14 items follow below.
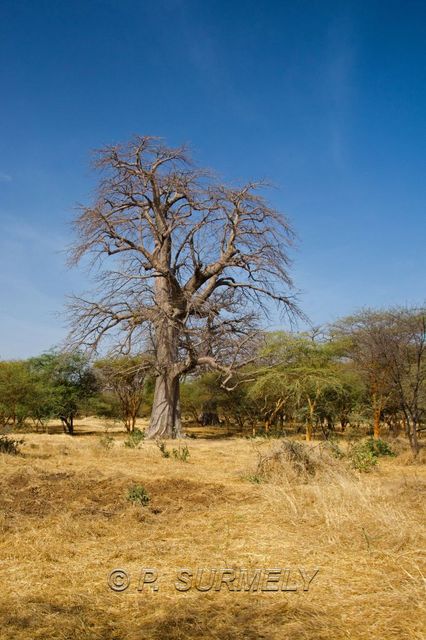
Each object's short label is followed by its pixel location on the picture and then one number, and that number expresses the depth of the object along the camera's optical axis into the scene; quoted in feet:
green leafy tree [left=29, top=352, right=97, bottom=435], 93.30
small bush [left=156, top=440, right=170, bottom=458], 42.72
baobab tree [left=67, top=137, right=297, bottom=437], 65.98
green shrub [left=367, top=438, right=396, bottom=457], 44.98
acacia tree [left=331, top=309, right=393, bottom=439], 55.16
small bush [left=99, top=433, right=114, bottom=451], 46.71
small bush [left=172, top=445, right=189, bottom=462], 41.32
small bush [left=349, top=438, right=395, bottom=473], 35.14
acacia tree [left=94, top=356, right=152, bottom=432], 80.74
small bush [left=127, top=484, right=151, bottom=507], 21.79
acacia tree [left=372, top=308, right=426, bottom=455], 44.57
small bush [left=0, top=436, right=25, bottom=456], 37.76
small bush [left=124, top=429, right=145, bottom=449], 51.03
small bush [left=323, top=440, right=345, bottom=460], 36.65
